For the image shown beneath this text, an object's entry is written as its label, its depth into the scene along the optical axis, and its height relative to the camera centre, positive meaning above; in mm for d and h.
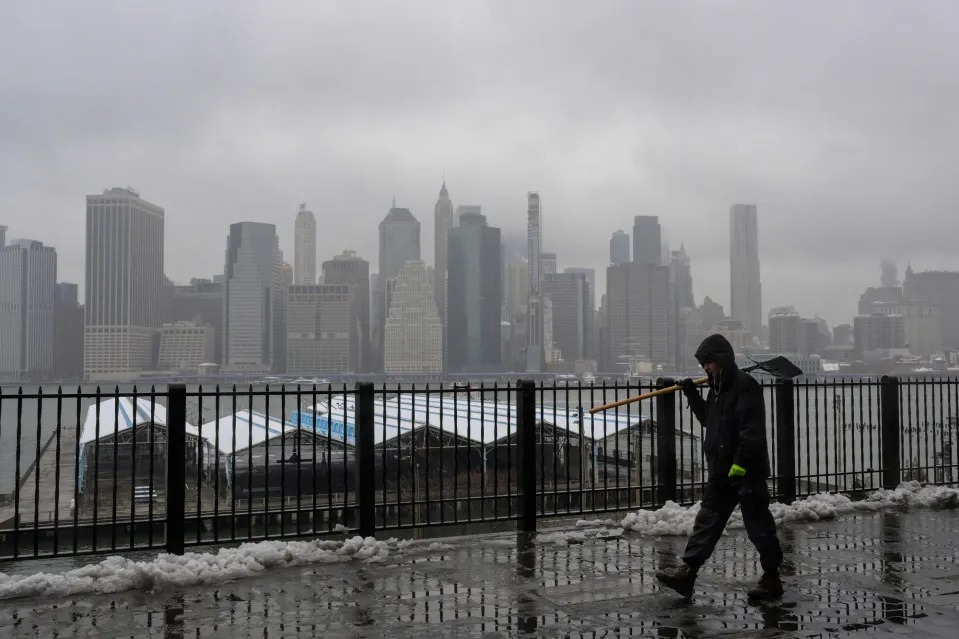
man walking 6141 -826
